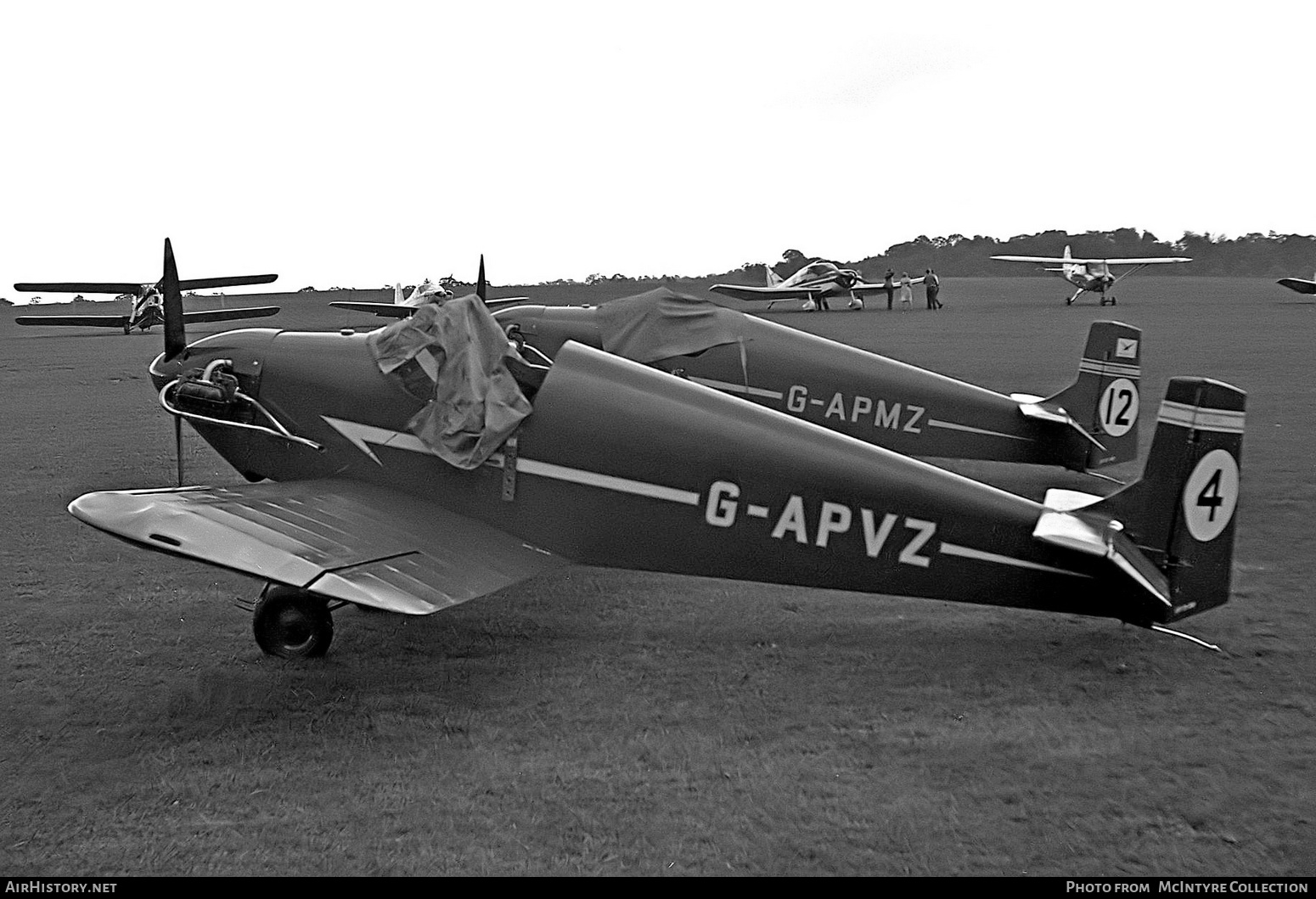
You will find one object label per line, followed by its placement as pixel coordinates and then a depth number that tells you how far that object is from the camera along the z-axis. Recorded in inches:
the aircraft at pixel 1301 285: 1488.7
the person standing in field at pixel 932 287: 1596.9
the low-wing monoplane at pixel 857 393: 342.3
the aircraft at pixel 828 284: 1539.1
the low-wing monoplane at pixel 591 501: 181.3
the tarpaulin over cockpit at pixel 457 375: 217.6
